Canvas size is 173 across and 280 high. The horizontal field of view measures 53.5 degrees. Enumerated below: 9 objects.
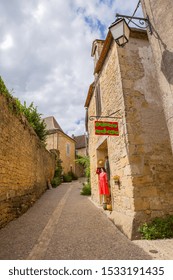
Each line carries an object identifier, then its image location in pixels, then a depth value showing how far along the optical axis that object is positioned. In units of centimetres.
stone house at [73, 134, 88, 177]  2900
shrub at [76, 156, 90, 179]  1113
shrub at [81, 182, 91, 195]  1050
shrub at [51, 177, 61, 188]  1403
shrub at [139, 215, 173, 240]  351
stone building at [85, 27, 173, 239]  388
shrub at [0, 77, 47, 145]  1098
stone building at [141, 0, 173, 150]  277
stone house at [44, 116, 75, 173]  2402
